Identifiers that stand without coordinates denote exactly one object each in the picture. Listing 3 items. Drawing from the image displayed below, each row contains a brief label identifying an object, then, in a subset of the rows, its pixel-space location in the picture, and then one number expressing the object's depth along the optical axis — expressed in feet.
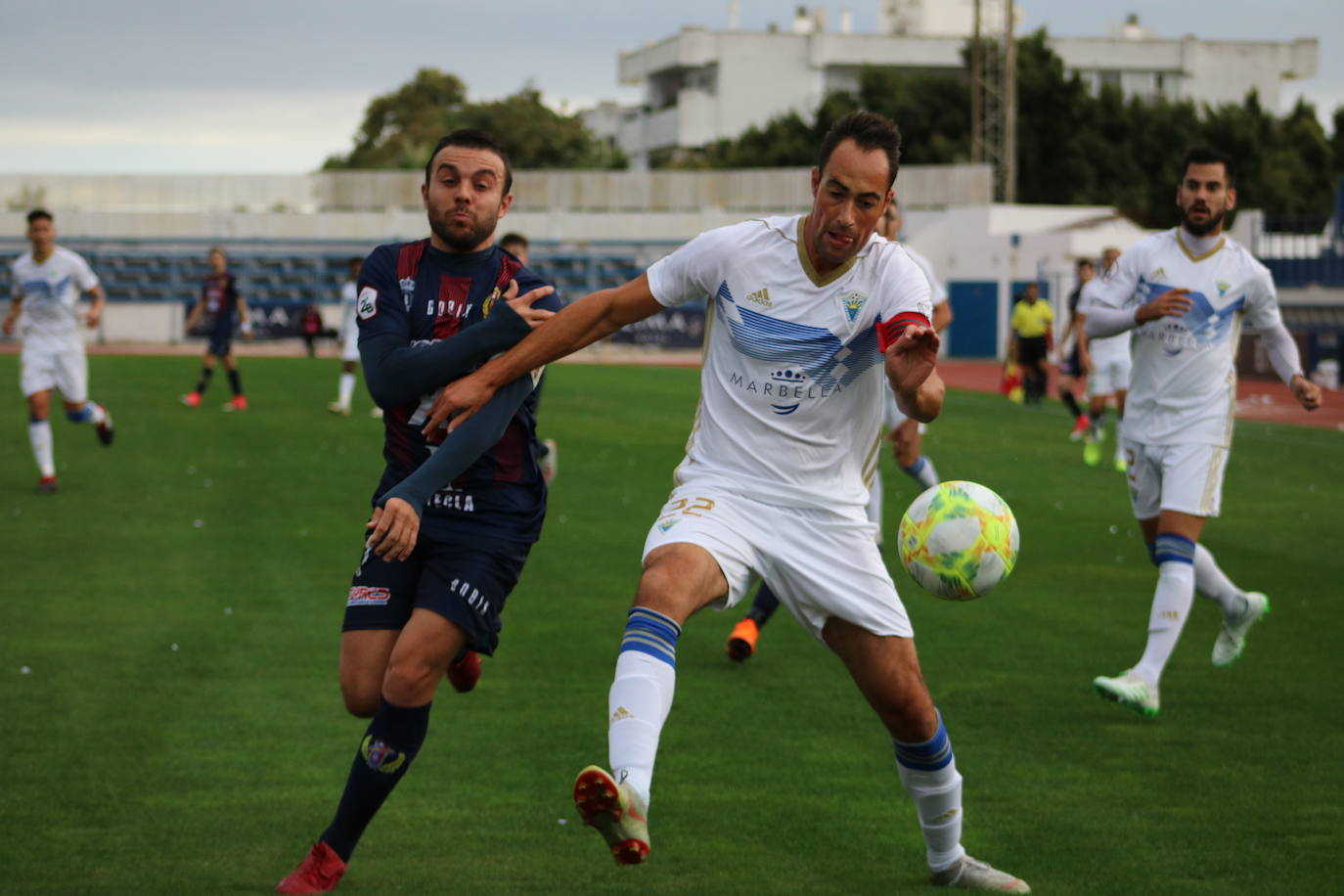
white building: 270.46
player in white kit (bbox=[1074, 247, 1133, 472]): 69.36
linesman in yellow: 99.14
